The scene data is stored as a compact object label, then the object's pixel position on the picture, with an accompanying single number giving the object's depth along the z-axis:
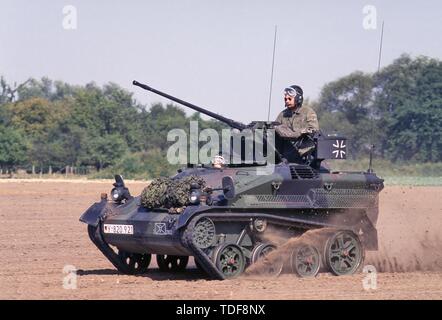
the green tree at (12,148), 64.50
